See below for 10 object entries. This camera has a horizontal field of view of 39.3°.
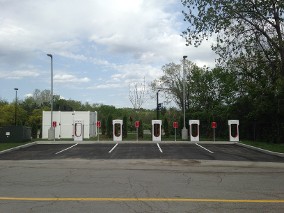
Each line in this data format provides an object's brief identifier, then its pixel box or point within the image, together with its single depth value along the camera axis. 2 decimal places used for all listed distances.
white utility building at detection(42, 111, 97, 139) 45.72
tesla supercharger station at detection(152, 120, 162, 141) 35.09
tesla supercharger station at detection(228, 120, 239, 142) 33.84
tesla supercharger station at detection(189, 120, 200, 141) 34.65
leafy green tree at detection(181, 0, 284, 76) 28.37
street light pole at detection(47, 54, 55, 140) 36.97
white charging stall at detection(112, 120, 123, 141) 34.31
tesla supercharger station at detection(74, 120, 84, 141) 35.17
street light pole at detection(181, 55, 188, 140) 37.38
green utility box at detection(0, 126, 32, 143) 33.25
